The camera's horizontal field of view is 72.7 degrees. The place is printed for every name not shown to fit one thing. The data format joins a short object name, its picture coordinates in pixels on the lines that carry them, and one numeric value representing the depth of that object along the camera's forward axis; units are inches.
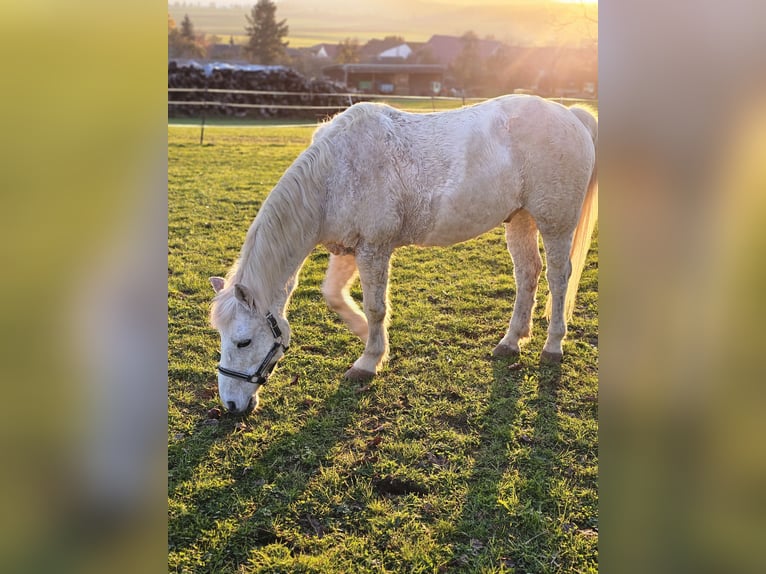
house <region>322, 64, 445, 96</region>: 1547.7
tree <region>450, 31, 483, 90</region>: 1413.6
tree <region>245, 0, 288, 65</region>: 1654.8
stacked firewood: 968.9
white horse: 135.8
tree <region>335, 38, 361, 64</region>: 1694.1
